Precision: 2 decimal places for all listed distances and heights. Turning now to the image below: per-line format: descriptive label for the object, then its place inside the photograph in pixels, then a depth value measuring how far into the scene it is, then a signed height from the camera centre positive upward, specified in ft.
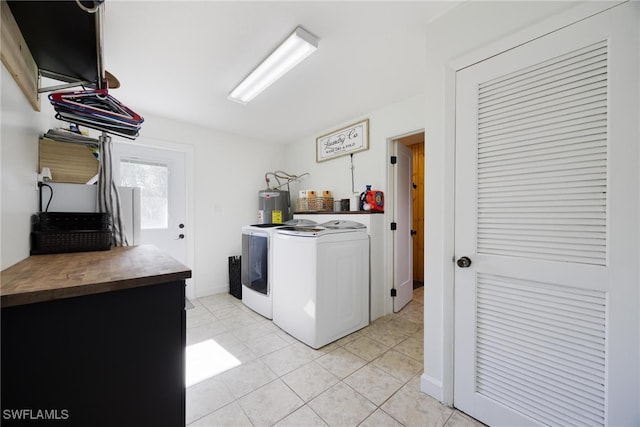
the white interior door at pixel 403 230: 9.34 -0.85
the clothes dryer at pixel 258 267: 8.62 -2.16
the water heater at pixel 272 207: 11.94 +0.17
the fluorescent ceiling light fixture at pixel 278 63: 5.40 +3.85
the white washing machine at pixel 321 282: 6.91 -2.24
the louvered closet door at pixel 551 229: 3.24 -0.32
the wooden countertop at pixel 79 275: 1.90 -0.65
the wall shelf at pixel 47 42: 2.73 +2.33
